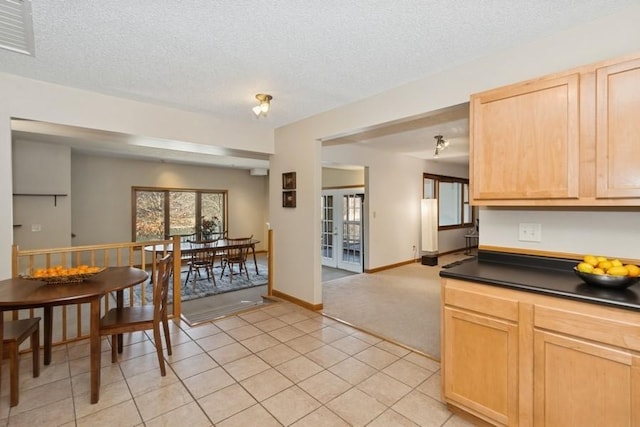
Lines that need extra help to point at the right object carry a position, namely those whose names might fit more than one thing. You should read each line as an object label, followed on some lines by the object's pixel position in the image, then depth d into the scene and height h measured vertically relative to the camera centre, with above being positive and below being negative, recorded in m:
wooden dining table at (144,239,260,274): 5.14 -0.63
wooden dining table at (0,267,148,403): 1.90 -0.55
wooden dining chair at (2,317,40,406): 1.99 -0.92
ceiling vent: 1.73 +1.22
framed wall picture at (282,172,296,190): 4.12 +0.45
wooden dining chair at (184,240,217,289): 5.25 -0.82
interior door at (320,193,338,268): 6.89 -0.49
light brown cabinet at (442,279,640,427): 1.36 -0.78
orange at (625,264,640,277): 1.52 -0.31
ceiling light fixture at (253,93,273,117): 2.95 +1.15
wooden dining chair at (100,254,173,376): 2.27 -0.85
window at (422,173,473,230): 7.45 +0.36
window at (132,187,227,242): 6.98 +0.01
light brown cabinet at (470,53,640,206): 1.55 +0.42
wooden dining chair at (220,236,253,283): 5.82 -0.88
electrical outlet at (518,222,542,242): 2.08 -0.15
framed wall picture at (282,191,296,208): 4.13 +0.19
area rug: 4.93 -1.37
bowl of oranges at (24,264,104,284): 2.20 -0.47
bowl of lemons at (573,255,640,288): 1.51 -0.33
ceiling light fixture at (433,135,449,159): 4.71 +1.13
